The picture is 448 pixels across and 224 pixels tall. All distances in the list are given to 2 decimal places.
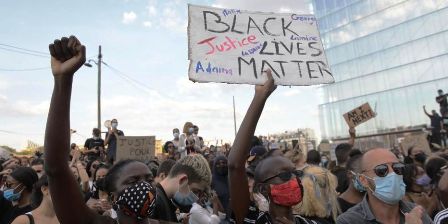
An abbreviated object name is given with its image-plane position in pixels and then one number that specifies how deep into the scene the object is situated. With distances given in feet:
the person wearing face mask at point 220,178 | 18.31
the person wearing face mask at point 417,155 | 23.45
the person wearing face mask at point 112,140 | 33.22
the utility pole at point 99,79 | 73.61
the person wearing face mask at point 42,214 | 10.81
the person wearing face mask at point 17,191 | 14.69
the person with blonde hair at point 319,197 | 11.31
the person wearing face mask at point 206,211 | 12.12
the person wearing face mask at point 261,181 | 9.26
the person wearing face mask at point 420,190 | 13.94
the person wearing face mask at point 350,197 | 12.49
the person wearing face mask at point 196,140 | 36.14
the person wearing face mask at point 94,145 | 33.76
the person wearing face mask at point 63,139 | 6.93
